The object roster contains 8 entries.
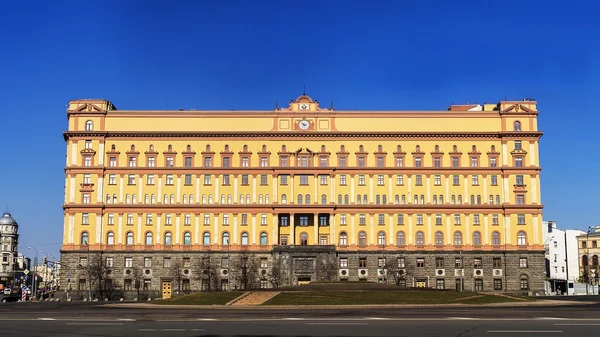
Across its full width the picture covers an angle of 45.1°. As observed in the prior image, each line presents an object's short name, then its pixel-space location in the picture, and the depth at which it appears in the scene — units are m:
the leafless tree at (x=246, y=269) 116.81
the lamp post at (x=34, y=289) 133.48
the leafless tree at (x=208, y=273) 117.94
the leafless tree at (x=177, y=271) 119.50
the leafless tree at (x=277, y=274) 117.12
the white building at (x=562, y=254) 173.12
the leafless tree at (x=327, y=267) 117.31
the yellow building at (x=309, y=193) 120.12
